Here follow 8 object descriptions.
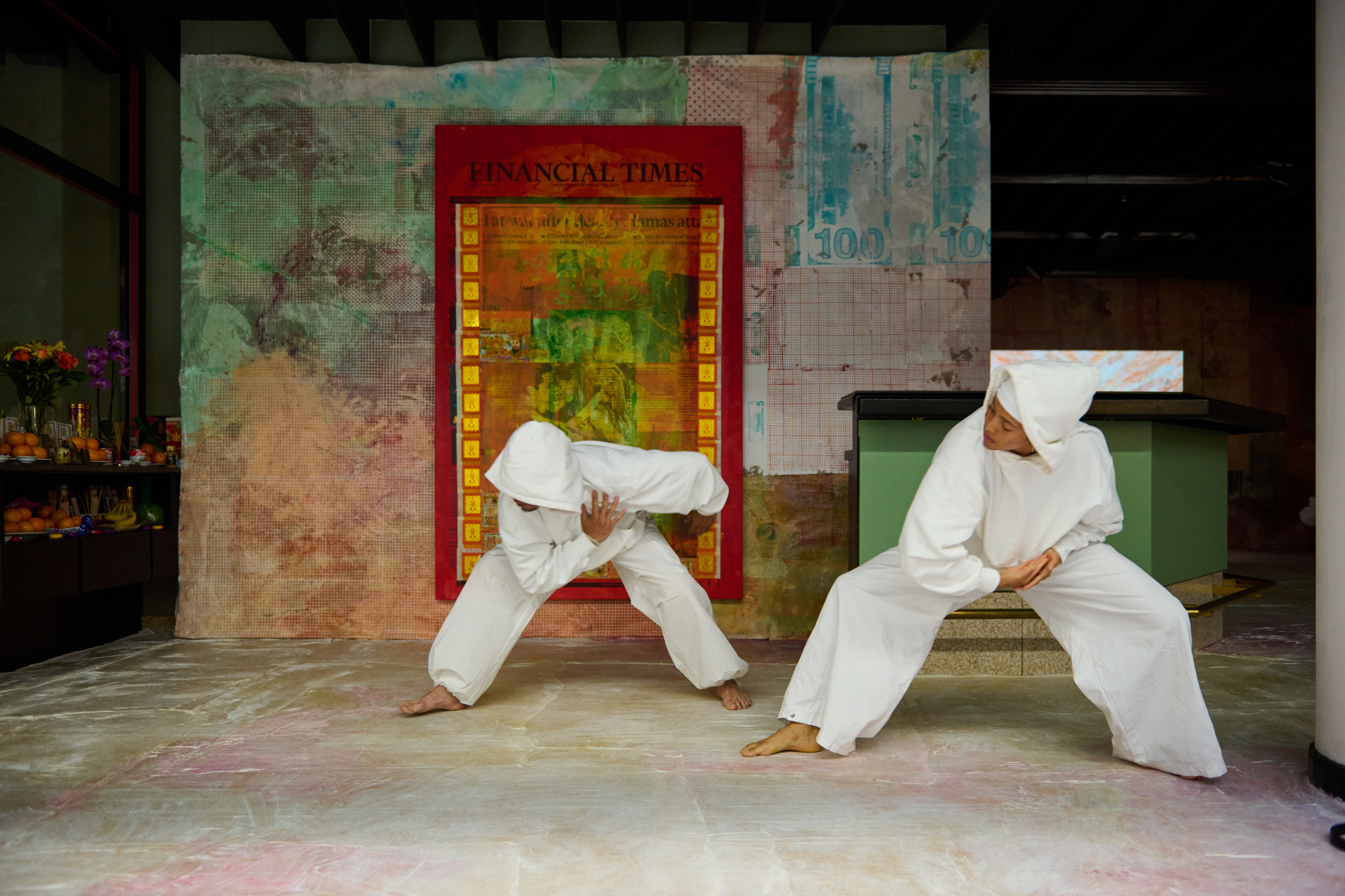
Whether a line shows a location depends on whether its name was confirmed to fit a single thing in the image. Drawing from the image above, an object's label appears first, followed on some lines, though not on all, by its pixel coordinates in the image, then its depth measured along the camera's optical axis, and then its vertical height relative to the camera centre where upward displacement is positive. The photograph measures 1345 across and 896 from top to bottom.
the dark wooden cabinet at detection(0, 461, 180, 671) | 3.64 -0.66
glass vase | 3.89 +0.08
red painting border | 4.54 +1.38
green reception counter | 3.41 -0.08
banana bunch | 4.29 -0.42
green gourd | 4.48 -0.42
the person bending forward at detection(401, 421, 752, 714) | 2.92 -0.45
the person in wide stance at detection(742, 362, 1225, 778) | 2.34 -0.45
